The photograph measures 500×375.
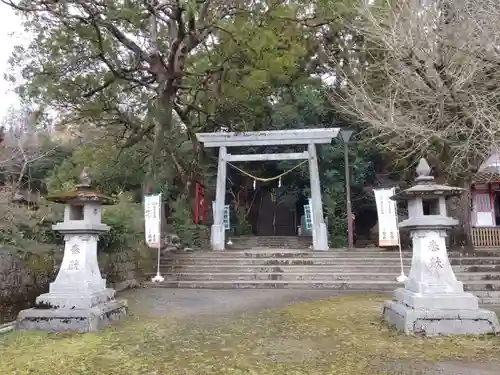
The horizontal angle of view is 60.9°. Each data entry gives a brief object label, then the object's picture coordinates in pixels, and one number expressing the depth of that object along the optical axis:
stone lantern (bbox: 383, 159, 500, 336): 5.64
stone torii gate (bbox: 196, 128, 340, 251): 14.48
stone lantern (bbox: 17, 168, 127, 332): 6.04
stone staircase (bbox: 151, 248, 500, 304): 10.46
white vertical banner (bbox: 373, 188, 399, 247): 12.29
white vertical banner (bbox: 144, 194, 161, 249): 11.88
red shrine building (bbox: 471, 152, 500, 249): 16.48
